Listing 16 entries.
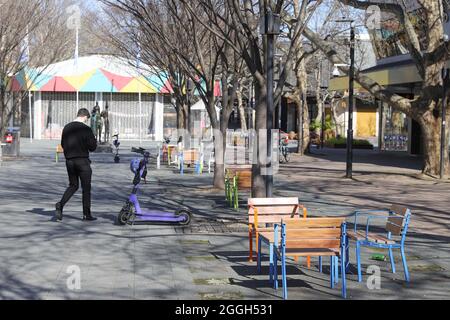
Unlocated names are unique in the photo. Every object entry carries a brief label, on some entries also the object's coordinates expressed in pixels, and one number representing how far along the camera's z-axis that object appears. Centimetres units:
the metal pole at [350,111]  2242
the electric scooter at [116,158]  2893
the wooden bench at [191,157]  2514
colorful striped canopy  4975
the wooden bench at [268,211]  948
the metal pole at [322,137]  4495
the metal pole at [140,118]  5031
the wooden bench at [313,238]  783
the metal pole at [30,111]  4822
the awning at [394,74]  3027
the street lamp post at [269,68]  1151
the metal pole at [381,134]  4138
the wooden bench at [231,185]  1534
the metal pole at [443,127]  2103
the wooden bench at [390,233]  861
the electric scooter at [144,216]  1229
